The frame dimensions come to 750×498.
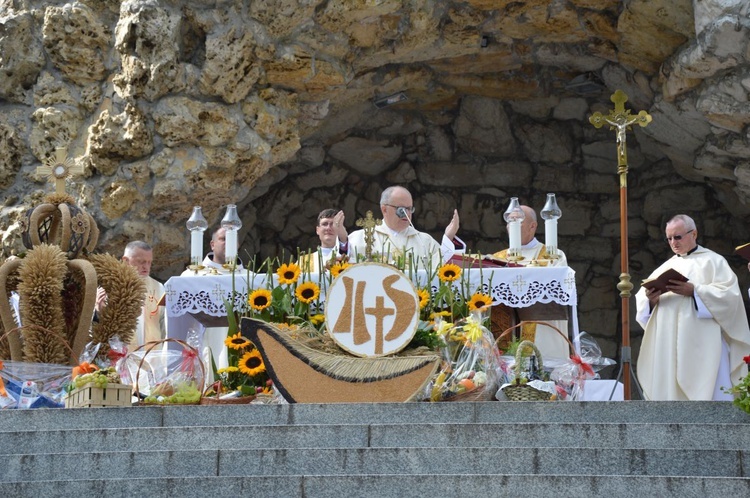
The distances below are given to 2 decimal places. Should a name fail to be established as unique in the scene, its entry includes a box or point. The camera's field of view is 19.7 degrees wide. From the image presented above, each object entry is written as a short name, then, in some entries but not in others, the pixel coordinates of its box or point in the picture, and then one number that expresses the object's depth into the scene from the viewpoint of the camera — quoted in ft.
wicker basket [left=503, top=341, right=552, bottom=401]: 36.28
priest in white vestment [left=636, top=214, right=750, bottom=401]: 50.01
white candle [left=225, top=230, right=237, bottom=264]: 43.70
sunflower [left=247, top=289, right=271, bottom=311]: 39.68
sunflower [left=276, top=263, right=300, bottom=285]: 40.09
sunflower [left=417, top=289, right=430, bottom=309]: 39.21
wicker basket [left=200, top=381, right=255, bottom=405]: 37.35
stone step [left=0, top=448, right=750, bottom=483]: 29.06
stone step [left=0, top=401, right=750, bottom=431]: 33.45
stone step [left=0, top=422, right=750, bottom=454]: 31.10
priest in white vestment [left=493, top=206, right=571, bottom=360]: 44.15
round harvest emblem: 36.77
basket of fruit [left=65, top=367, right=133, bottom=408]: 35.91
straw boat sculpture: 35.66
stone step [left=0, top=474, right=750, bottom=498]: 26.80
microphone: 45.64
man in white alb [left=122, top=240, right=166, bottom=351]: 49.31
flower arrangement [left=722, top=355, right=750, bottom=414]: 32.86
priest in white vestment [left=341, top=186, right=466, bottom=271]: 46.05
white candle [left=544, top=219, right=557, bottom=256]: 44.23
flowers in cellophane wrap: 36.73
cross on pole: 44.07
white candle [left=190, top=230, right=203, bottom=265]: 44.52
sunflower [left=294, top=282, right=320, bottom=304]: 39.56
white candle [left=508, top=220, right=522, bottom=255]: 44.19
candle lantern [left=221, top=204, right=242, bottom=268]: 43.70
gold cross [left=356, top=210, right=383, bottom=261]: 39.45
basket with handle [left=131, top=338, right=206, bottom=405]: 37.38
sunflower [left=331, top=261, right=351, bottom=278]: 39.35
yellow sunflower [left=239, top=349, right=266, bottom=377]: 38.83
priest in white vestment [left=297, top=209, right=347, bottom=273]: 44.49
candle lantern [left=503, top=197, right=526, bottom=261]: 44.07
